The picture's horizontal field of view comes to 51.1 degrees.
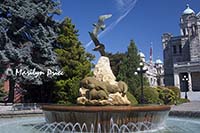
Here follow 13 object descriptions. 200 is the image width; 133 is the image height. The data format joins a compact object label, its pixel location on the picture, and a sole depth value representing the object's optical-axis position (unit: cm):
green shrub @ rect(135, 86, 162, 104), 1850
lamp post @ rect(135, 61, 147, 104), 1686
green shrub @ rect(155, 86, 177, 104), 2145
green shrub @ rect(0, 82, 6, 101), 2210
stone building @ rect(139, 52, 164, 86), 5765
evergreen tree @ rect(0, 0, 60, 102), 1838
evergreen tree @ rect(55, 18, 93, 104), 1825
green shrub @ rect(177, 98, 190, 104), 2349
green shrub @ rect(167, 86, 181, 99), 2506
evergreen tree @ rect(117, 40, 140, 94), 2298
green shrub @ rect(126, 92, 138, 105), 1346
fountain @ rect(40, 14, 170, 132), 749
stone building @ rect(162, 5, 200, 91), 4694
